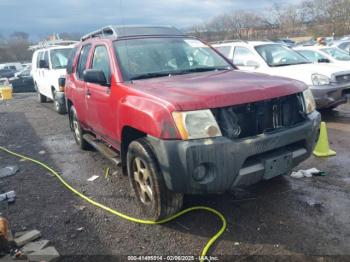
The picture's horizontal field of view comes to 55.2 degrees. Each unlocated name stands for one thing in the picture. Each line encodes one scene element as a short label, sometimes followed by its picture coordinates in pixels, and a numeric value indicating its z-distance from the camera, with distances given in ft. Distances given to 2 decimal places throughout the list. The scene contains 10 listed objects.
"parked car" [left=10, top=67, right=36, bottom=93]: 61.31
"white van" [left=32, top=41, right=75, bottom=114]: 31.68
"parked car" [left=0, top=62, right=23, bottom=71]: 98.41
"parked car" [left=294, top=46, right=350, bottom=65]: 33.83
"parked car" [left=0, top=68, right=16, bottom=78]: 89.20
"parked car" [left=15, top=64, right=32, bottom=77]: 70.07
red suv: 9.27
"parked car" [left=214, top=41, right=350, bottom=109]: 22.99
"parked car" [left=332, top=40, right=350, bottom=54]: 55.36
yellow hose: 9.98
